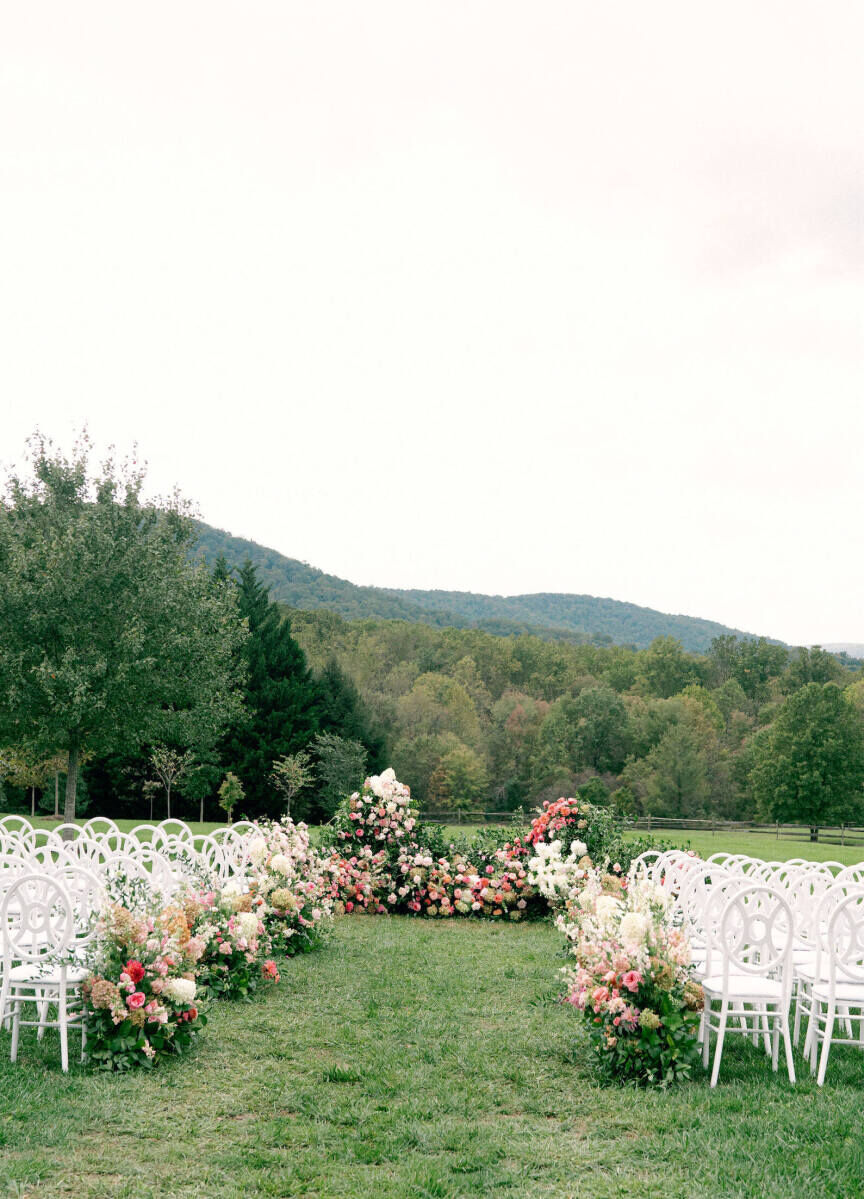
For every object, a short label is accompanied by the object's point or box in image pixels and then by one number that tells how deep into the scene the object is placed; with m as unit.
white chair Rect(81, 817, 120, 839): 8.95
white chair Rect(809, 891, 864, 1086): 5.04
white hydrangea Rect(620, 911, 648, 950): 5.21
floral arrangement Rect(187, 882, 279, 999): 6.95
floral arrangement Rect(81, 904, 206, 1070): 5.23
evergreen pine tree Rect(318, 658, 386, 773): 39.09
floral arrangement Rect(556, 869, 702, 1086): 5.12
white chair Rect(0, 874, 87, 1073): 5.20
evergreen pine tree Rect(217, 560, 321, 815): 35.19
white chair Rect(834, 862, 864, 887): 7.07
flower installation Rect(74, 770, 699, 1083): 5.21
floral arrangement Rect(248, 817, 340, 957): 8.60
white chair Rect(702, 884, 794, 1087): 5.10
